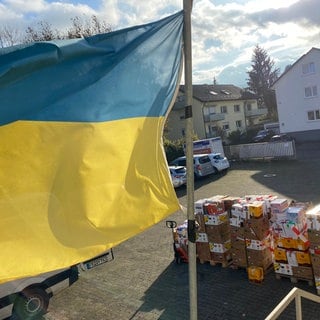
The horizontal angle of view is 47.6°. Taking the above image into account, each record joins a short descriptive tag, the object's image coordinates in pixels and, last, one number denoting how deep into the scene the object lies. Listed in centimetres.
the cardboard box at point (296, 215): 727
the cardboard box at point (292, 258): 736
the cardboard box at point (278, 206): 779
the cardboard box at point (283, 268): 747
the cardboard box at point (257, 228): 787
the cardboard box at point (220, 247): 866
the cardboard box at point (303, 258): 726
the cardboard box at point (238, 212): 809
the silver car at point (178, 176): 2084
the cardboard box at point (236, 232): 816
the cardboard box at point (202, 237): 892
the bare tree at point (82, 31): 2742
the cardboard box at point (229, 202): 891
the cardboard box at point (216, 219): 866
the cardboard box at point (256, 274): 767
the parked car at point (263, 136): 3819
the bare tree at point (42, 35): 2675
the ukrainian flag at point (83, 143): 233
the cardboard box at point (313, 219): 686
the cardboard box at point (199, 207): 894
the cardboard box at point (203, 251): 892
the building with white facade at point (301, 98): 3550
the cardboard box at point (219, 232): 867
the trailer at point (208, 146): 2608
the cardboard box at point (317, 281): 693
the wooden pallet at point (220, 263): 868
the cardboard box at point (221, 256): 866
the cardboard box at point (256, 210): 786
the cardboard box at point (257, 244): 787
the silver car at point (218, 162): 2309
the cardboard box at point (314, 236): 690
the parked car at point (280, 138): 3459
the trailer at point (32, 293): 693
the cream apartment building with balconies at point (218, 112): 4382
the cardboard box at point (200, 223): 892
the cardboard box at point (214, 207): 870
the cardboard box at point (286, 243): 736
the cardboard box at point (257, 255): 784
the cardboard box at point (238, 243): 811
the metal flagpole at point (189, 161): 279
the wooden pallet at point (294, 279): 729
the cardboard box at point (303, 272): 725
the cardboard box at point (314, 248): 694
